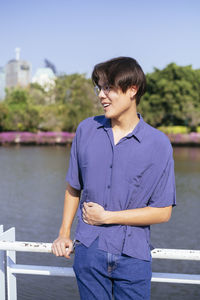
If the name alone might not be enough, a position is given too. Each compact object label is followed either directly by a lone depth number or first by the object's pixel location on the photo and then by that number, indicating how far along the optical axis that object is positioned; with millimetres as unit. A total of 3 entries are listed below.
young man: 1422
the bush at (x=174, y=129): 39281
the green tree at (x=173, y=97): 39031
